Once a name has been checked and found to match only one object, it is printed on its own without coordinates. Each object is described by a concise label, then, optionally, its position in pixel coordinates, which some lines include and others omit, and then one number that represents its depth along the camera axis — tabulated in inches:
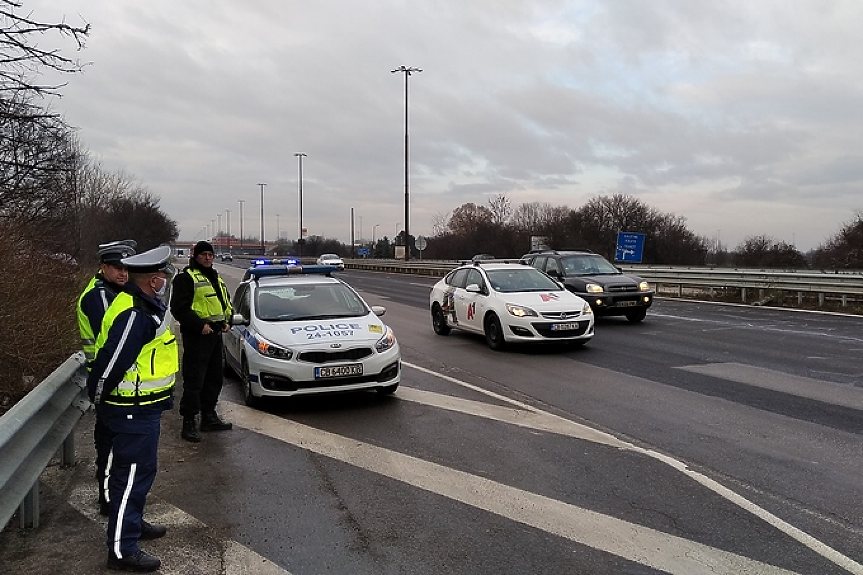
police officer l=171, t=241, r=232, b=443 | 258.1
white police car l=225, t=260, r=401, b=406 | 294.8
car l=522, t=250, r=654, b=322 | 626.2
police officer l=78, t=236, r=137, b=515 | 167.2
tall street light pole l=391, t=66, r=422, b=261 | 1829.5
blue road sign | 1528.1
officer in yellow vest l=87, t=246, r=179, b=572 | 148.2
